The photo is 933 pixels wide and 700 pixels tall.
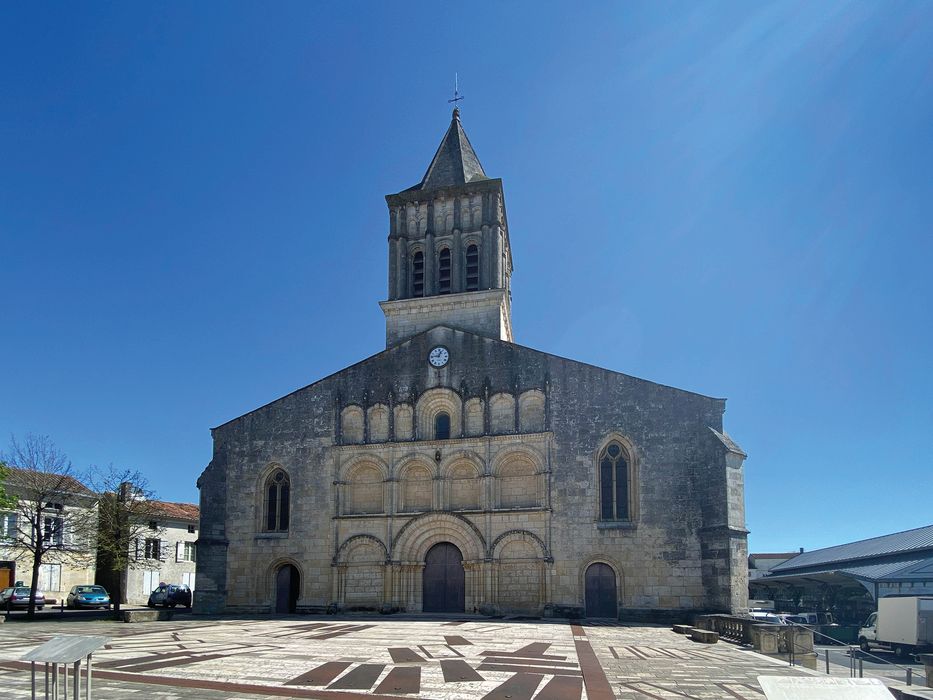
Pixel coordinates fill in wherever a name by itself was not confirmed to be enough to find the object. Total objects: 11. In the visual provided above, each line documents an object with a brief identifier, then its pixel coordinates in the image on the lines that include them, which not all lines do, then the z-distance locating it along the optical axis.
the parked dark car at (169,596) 35.84
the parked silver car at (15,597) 33.69
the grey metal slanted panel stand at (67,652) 8.61
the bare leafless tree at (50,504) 27.94
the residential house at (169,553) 43.66
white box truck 20.67
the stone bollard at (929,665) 13.63
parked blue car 35.91
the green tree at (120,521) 28.38
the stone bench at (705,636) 20.01
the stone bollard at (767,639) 18.20
